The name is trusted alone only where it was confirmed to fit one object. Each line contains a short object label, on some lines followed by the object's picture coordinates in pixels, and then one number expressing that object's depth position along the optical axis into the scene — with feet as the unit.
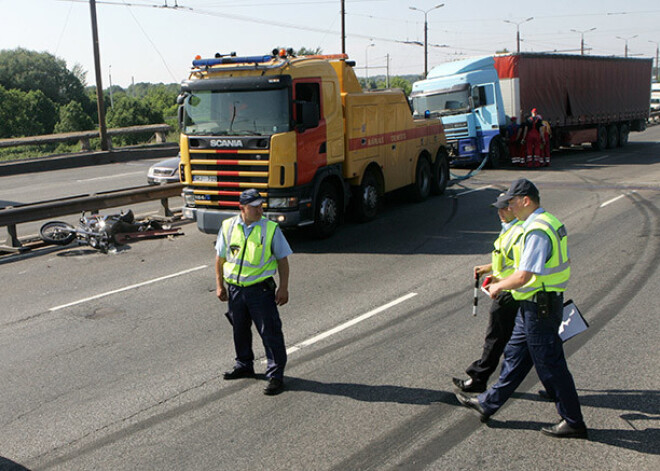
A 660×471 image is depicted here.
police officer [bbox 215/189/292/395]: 18.37
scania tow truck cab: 35.35
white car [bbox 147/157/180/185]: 57.16
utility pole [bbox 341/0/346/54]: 115.55
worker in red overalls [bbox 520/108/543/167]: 72.84
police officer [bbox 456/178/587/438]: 14.74
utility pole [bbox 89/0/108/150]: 88.84
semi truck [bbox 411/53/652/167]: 71.92
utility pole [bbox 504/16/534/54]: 211.90
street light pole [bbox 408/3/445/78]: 156.02
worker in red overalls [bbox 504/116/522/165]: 74.69
